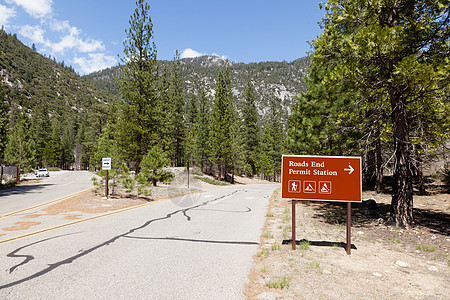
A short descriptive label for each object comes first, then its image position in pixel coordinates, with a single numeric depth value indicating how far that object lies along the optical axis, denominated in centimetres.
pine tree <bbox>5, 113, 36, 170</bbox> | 2996
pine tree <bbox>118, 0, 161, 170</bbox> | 2214
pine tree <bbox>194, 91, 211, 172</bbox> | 5041
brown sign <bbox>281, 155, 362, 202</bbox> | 644
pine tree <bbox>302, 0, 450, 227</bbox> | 784
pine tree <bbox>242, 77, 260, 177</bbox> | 6028
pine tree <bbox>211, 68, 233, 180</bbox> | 4238
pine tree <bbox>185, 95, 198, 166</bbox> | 5411
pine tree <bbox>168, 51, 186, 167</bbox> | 5372
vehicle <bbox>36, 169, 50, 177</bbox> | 4169
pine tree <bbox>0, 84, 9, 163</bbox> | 2695
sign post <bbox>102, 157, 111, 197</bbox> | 1464
